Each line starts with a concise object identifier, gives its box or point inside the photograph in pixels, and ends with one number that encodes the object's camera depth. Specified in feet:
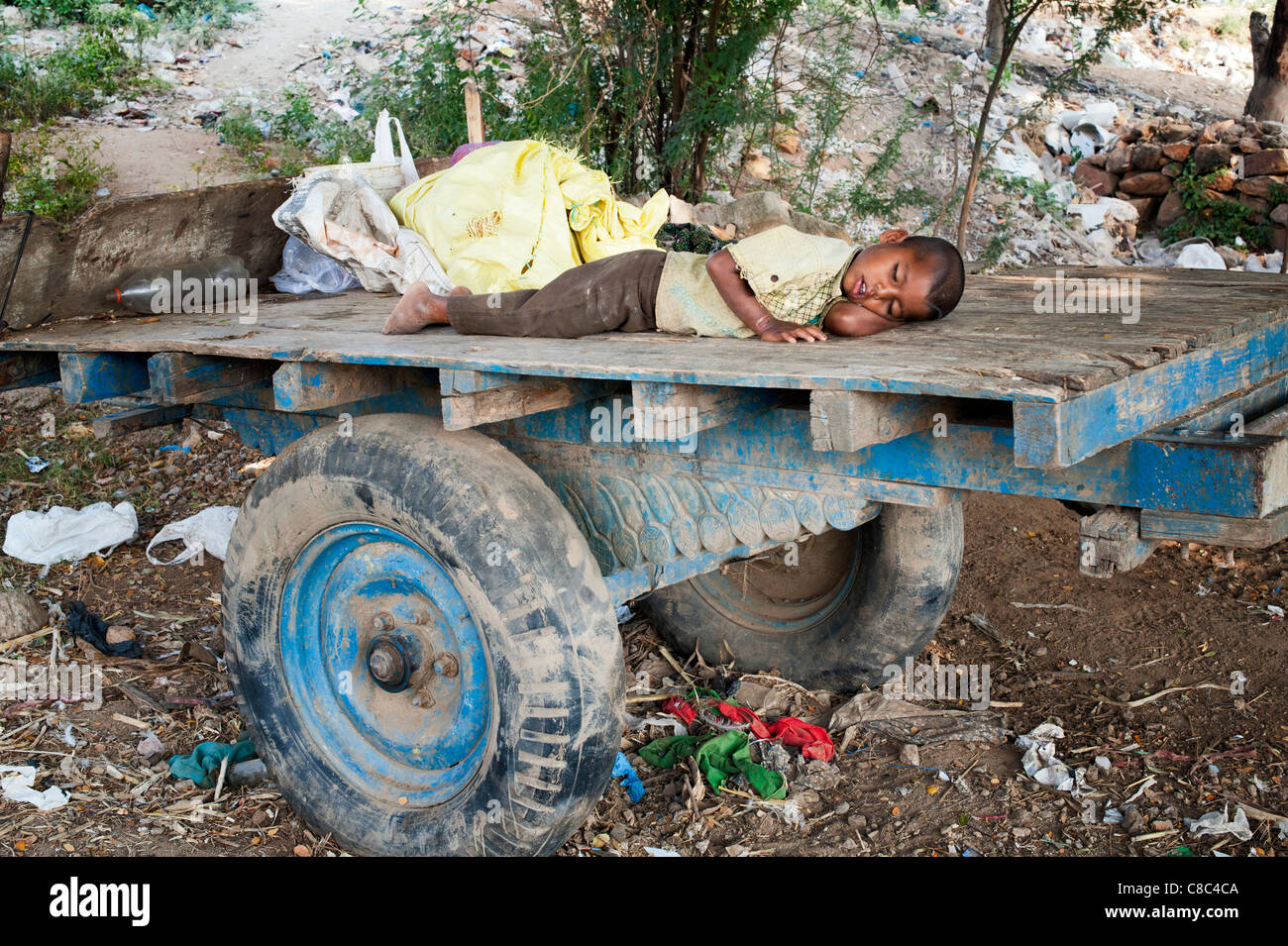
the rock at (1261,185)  30.40
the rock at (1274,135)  31.04
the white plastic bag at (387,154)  15.25
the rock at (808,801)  10.64
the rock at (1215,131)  31.86
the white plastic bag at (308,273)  14.75
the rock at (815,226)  22.24
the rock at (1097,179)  33.82
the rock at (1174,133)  33.06
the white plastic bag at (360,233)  12.72
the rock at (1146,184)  32.42
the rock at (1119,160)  33.35
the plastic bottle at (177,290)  13.65
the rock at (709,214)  22.59
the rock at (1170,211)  31.73
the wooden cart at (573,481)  6.77
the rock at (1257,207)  30.46
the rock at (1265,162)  30.37
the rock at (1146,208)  32.94
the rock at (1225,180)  30.91
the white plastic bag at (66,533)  16.16
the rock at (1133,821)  9.87
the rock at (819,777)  11.02
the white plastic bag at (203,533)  16.65
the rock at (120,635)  13.71
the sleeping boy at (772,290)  9.30
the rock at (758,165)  31.32
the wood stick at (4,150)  12.81
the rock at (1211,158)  31.24
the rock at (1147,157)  32.55
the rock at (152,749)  11.42
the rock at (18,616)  13.97
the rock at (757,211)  22.75
